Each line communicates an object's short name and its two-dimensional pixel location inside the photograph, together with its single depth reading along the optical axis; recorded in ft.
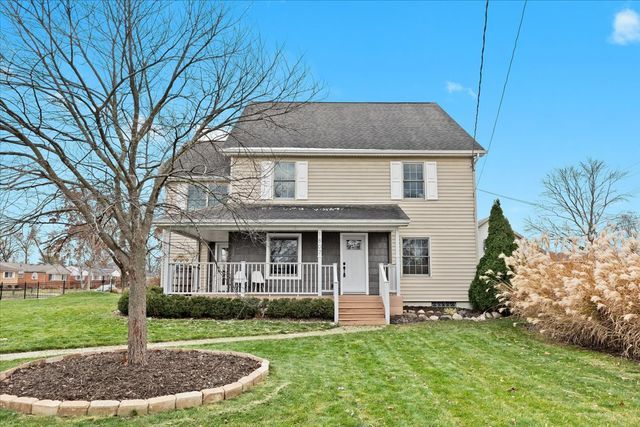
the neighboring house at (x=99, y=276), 195.62
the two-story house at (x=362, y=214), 46.19
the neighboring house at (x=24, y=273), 189.67
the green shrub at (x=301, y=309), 39.99
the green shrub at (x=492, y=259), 43.78
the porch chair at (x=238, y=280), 41.83
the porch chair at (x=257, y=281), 44.01
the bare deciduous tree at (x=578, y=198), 94.17
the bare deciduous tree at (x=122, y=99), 17.31
